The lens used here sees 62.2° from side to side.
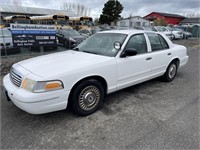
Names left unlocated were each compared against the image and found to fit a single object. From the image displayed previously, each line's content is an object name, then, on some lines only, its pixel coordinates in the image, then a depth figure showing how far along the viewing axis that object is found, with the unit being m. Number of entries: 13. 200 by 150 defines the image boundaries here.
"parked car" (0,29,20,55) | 7.43
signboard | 6.52
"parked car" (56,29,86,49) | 10.60
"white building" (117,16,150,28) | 43.38
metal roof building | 40.16
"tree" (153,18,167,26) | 42.01
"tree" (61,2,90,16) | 61.72
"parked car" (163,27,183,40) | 18.35
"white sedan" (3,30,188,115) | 2.56
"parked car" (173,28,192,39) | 20.18
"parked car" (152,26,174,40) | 17.57
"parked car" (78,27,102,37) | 15.63
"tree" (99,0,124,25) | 43.12
